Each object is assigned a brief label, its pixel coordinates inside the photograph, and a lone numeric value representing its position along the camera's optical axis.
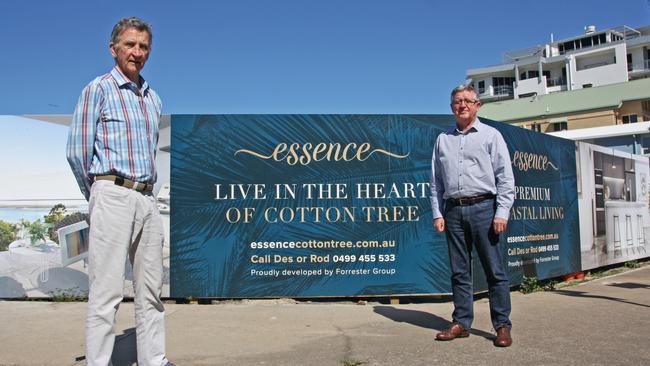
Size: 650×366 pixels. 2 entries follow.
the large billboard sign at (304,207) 6.04
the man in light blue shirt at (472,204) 4.05
